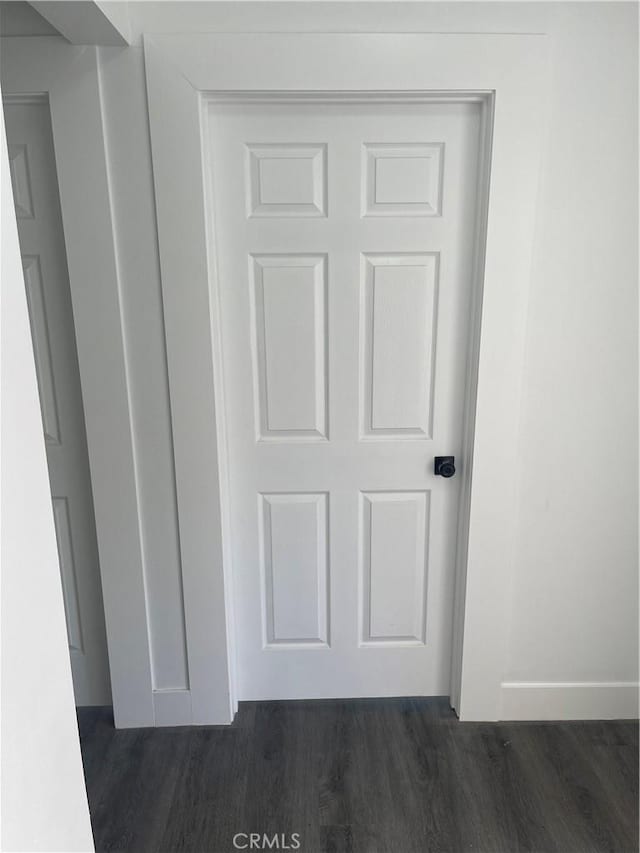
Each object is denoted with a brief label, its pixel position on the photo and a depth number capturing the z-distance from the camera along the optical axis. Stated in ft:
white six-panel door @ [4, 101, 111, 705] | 5.09
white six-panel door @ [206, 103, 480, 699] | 5.19
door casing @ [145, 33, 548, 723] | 4.72
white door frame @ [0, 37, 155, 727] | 4.74
